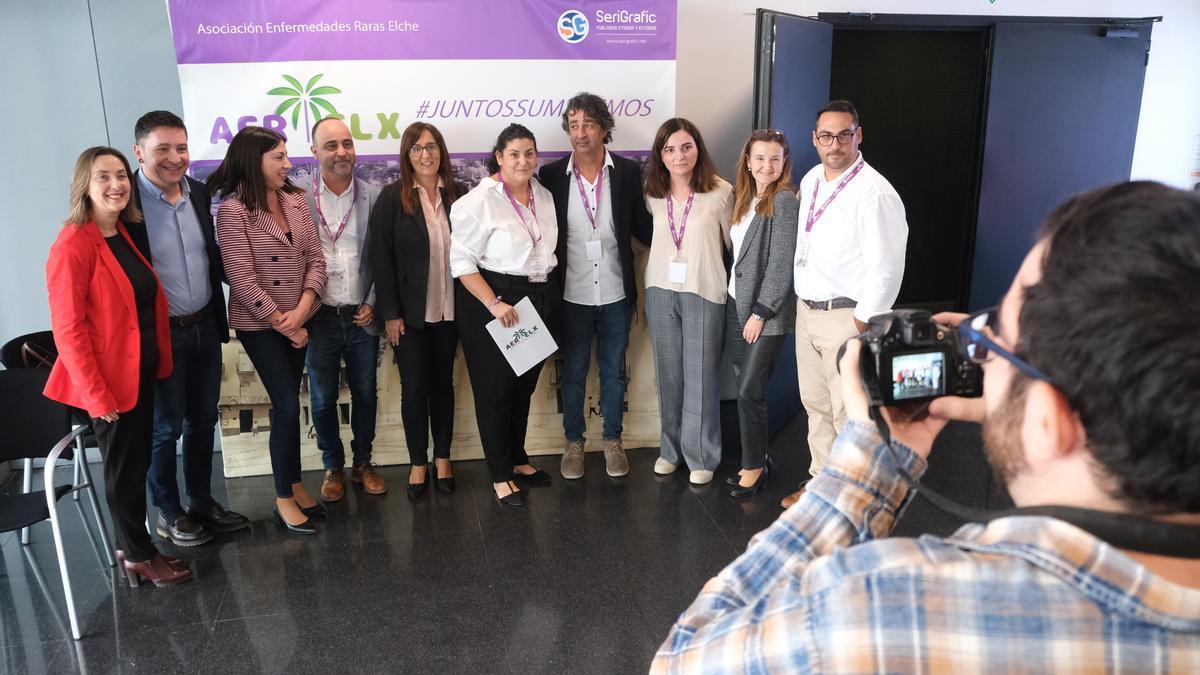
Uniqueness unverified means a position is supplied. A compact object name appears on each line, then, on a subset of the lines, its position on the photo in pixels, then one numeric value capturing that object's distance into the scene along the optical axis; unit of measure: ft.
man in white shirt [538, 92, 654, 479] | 12.10
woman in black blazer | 11.56
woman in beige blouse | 11.90
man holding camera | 2.15
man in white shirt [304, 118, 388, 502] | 11.62
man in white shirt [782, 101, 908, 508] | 10.16
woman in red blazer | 8.82
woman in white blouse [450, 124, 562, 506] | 11.21
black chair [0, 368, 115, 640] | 9.45
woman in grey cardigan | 11.22
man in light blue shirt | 10.02
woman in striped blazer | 10.46
